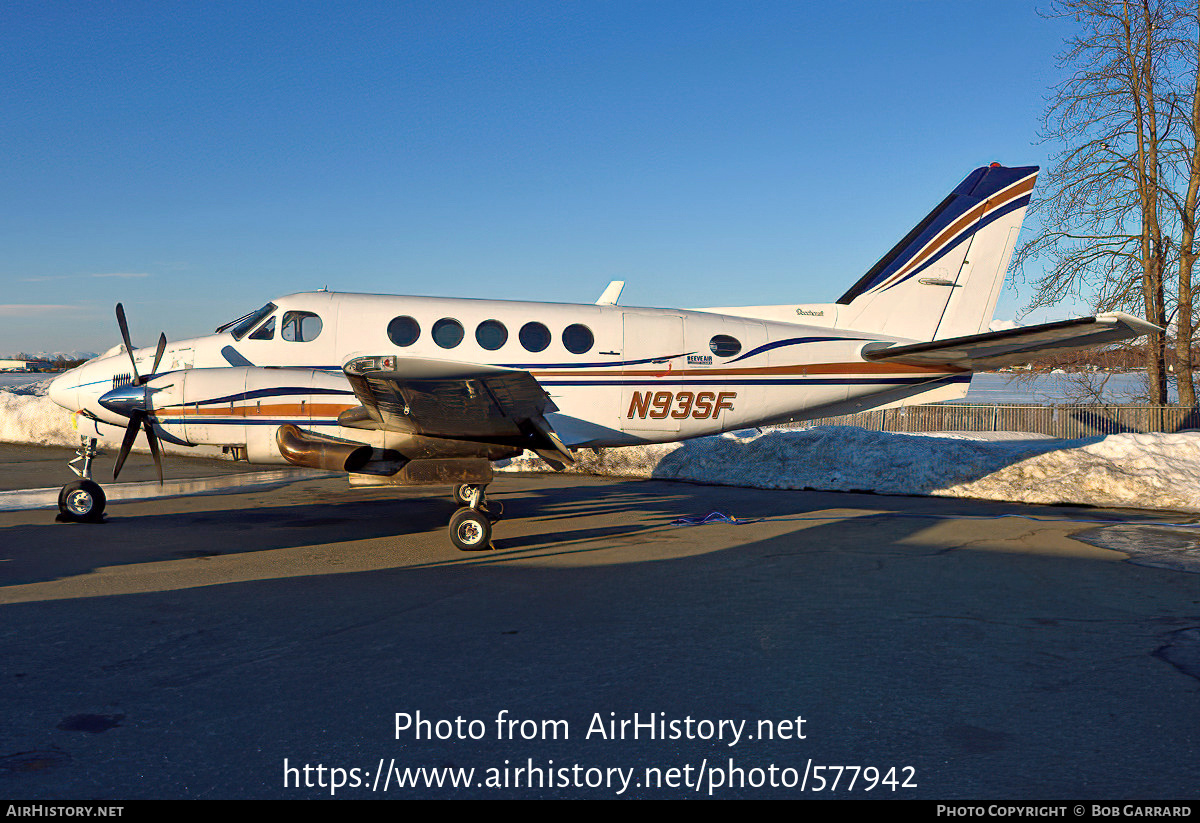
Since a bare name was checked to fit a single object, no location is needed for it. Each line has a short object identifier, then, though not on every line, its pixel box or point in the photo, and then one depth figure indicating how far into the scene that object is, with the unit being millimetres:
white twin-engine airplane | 10172
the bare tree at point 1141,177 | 21031
